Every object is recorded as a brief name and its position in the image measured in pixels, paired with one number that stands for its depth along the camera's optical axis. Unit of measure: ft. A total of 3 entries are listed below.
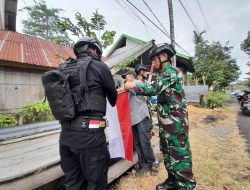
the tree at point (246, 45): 124.97
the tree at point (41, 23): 95.41
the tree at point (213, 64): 73.15
